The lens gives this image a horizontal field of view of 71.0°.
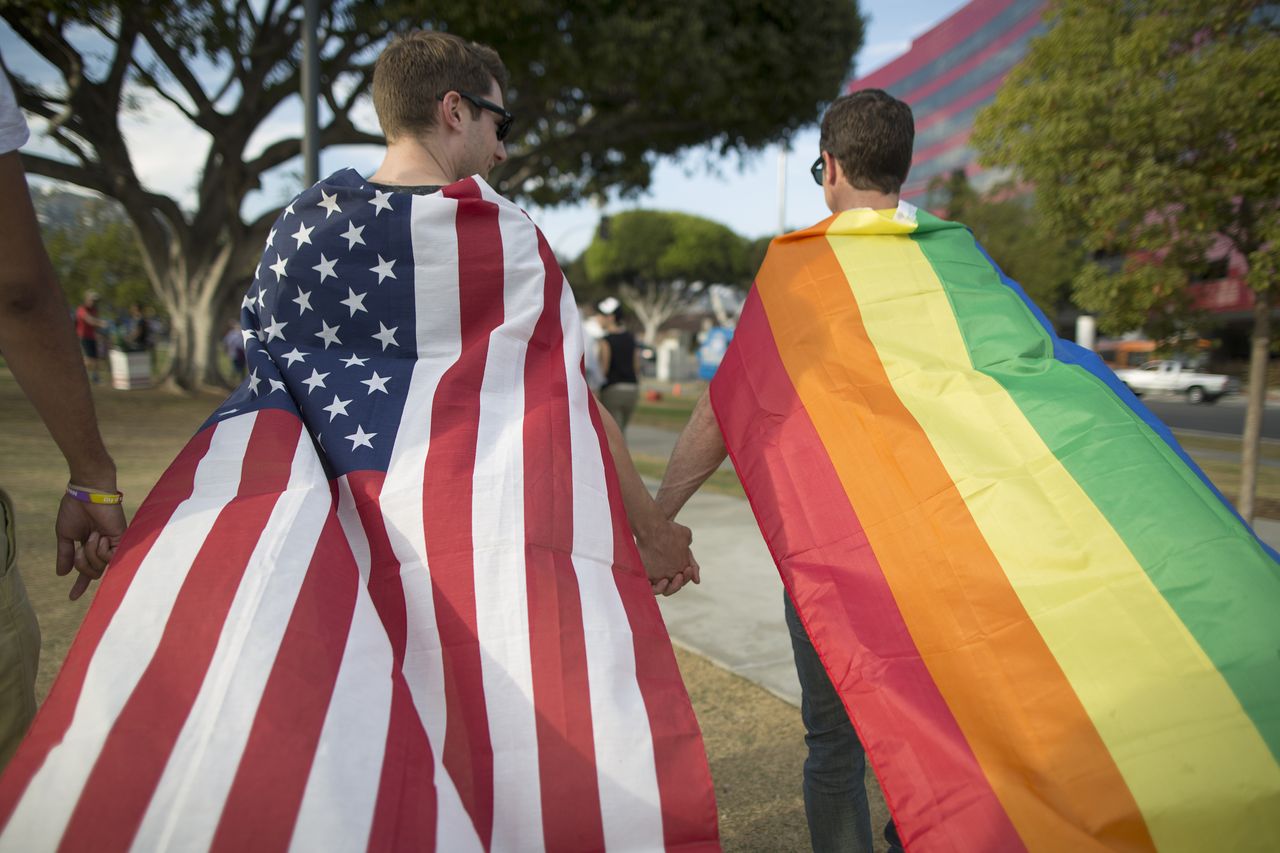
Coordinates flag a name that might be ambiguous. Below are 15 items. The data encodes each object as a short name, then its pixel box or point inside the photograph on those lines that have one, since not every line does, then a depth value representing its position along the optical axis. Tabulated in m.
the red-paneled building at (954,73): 61.59
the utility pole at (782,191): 39.72
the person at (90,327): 20.17
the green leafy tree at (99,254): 35.22
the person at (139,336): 20.98
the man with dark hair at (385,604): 1.32
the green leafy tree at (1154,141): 6.36
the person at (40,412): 1.67
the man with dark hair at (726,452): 2.36
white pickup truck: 32.38
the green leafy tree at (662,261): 57.41
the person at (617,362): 8.95
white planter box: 19.83
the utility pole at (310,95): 9.80
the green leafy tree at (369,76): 13.13
